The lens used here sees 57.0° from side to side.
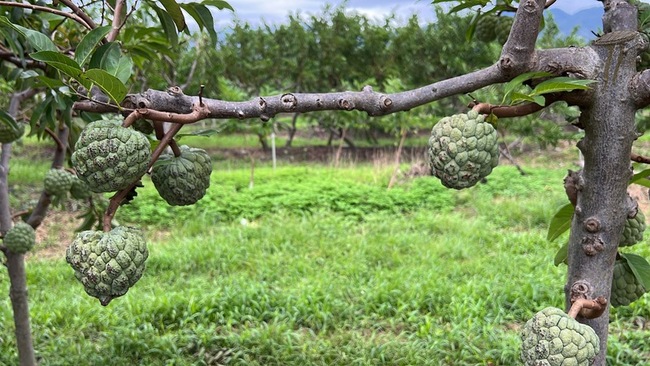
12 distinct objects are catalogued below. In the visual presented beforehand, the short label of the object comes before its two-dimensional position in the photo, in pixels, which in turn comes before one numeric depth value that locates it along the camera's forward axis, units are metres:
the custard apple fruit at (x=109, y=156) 0.71
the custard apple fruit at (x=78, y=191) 2.07
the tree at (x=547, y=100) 0.74
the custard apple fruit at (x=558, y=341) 0.74
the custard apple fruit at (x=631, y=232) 1.09
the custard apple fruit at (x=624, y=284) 1.03
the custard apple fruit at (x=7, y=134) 1.73
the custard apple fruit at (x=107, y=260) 0.75
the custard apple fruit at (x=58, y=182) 2.03
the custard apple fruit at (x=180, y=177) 0.86
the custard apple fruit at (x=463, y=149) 0.78
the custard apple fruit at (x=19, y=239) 1.94
